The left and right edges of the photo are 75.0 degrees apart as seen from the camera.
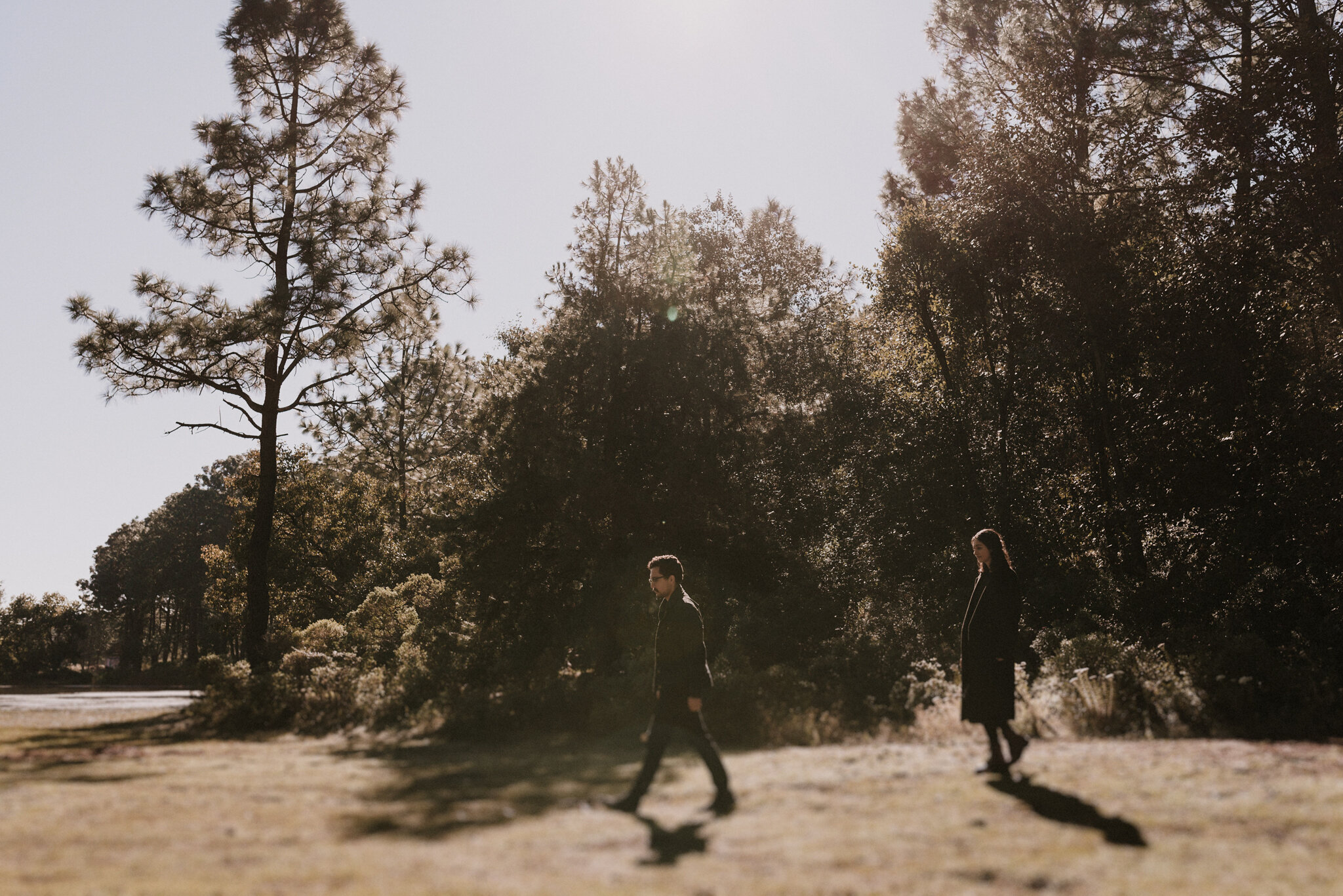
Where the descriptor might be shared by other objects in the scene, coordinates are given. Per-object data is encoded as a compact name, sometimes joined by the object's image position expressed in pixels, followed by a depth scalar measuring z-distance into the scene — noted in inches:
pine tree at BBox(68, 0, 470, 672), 728.3
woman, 312.3
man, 273.1
